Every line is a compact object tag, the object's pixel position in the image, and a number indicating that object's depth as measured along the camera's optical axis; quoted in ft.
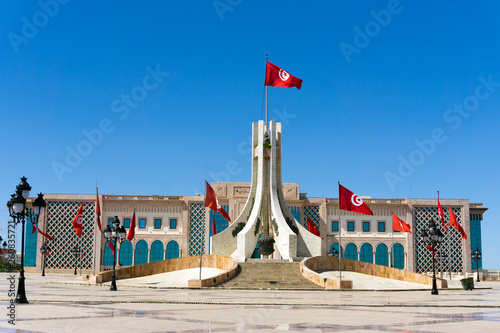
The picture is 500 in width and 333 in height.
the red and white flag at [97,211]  128.56
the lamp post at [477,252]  165.78
